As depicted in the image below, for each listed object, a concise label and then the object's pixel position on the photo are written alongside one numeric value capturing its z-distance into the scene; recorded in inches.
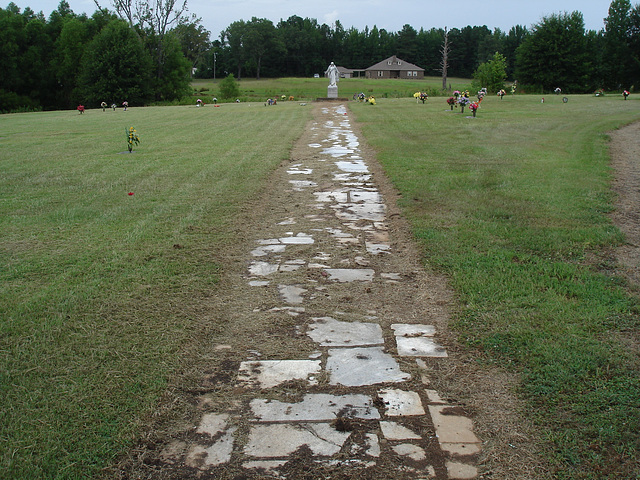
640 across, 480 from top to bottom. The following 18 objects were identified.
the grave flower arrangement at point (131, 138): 418.6
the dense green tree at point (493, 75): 1590.8
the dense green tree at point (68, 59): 2014.0
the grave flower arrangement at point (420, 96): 1066.6
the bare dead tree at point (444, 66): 2182.6
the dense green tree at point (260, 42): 3659.0
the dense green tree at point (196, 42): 2645.2
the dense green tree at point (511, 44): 3508.9
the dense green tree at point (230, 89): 1871.3
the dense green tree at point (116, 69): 1809.8
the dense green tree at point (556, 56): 2224.4
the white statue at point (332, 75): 1322.6
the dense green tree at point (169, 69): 1969.7
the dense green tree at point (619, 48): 2153.1
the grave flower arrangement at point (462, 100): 783.8
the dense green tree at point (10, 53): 1856.5
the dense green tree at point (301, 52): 3924.7
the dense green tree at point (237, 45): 3723.2
